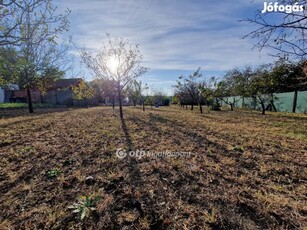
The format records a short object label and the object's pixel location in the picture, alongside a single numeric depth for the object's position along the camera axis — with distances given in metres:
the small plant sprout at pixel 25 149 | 2.89
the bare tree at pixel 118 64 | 7.39
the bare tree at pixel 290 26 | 2.37
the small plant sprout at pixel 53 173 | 2.11
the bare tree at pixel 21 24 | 3.75
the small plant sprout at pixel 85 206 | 1.45
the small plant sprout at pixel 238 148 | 3.20
